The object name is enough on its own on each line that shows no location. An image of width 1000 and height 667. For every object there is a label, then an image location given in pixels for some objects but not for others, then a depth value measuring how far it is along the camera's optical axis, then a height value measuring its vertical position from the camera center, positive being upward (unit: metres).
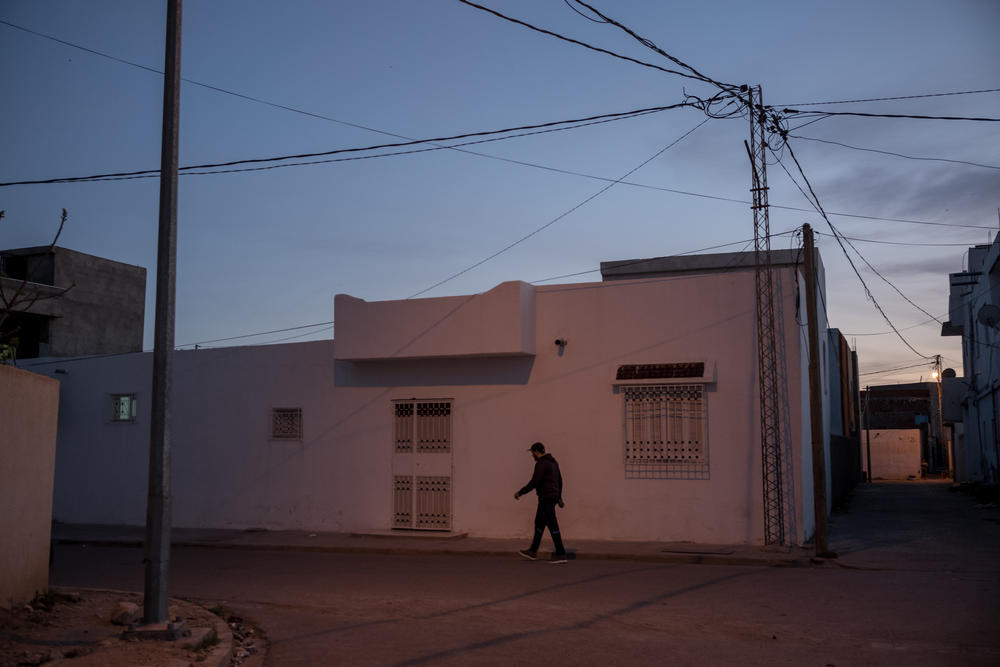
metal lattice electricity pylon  15.05 +0.94
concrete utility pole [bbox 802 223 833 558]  13.52 +0.17
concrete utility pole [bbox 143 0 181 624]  7.89 +0.62
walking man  14.36 -1.04
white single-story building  15.86 +0.21
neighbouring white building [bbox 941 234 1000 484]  28.41 +2.60
